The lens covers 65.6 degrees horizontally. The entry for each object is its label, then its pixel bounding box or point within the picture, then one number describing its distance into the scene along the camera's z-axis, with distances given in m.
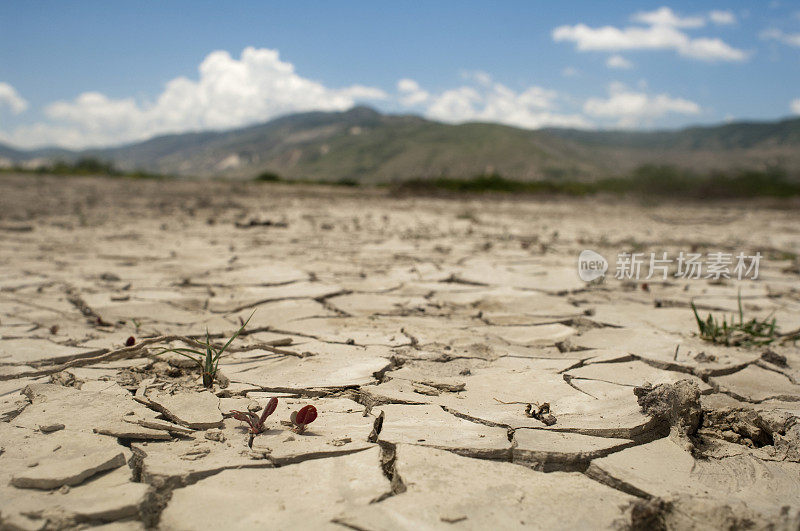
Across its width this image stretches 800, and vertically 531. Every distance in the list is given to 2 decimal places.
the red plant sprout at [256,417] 0.43
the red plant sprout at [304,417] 0.43
